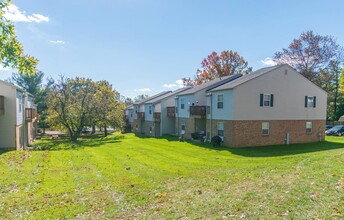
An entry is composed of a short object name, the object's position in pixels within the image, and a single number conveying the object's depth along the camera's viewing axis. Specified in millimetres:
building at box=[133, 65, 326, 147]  22422
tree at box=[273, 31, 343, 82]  41719
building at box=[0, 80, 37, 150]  22609
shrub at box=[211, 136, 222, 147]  22922
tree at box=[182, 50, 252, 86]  50062
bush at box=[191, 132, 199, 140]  28169
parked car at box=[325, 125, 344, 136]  34406
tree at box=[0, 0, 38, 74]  7254
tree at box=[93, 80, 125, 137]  34750
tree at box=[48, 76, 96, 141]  32250
